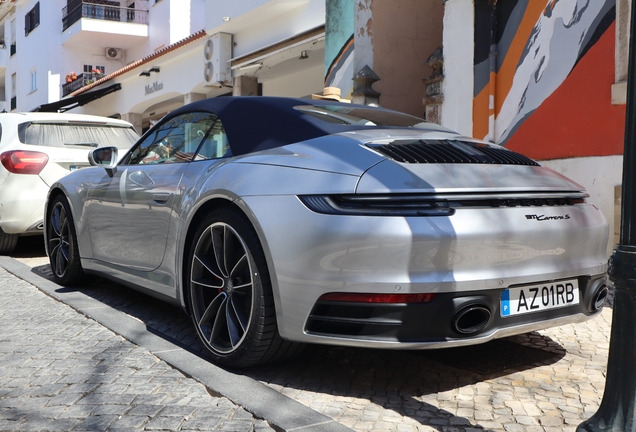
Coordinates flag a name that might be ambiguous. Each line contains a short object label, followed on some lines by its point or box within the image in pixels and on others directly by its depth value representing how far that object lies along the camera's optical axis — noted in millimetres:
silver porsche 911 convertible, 2658
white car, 7000
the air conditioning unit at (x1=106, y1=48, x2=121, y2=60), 31344
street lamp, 2082
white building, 15117
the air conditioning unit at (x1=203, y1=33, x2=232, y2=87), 16625
